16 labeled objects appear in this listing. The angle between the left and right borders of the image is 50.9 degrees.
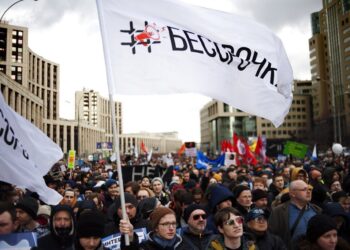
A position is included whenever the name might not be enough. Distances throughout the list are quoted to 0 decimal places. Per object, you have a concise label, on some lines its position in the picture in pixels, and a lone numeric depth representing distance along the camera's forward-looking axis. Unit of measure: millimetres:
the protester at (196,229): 4020
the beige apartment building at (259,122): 119875
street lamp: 17153
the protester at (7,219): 3498
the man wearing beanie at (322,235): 3365
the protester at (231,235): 3457
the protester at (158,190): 7777
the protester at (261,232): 3746
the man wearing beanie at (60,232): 3529
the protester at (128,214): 4652
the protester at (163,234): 3566
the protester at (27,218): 4457
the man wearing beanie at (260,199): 5490
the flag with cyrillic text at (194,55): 3887
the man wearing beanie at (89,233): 3299
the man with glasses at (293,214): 4285
